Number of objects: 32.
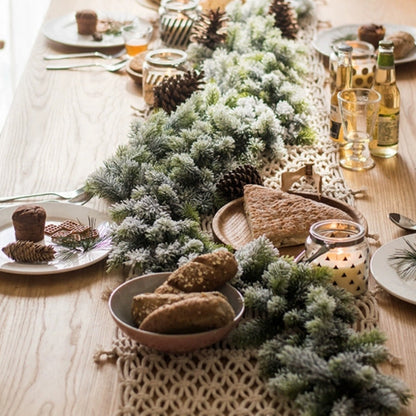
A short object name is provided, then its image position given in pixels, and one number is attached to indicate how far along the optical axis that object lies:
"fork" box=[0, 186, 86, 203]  1.83
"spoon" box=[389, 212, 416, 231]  1.71
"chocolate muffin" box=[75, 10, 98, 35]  2.55
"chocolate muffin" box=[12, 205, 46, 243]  1.61
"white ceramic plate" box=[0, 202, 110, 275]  1.59
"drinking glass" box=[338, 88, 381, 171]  1.92
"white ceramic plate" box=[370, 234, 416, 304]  1.52
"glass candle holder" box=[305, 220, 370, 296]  1.49
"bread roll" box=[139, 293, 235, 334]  1.36
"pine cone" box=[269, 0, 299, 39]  2.54
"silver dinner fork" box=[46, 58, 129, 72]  2.43
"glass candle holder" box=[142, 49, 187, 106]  2.20
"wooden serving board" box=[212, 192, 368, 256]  1.66
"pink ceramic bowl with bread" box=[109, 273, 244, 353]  1.37
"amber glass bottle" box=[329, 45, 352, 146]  2.01
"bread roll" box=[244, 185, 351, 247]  1.64
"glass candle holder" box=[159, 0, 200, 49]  2.51
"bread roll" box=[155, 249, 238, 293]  1.45
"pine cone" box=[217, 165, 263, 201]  1.78
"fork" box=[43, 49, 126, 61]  2.49
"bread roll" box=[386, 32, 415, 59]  2.39
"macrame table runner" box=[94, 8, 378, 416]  1.34
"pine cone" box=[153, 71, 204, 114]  2.10
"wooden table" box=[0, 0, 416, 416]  1.39
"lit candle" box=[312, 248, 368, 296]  1.51
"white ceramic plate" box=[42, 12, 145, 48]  2.54
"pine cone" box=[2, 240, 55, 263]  1.60
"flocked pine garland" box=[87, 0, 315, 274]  1.61
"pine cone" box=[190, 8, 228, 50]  2.42
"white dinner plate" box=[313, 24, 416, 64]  2.49
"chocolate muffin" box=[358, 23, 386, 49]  2.43
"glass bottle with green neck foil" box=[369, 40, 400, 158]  1.94
